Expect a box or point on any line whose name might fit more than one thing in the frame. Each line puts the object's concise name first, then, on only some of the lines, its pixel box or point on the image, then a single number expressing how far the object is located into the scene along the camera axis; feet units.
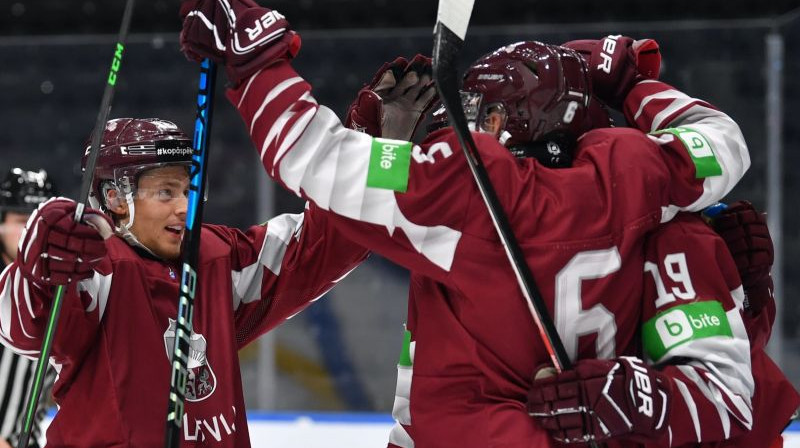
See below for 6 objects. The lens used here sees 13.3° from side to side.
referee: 28.67
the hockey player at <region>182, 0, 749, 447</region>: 22.49
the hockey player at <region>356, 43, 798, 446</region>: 22.78
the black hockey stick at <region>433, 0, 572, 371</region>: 22.29
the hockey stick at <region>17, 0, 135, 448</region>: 23.02
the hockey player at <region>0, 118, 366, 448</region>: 23.35
